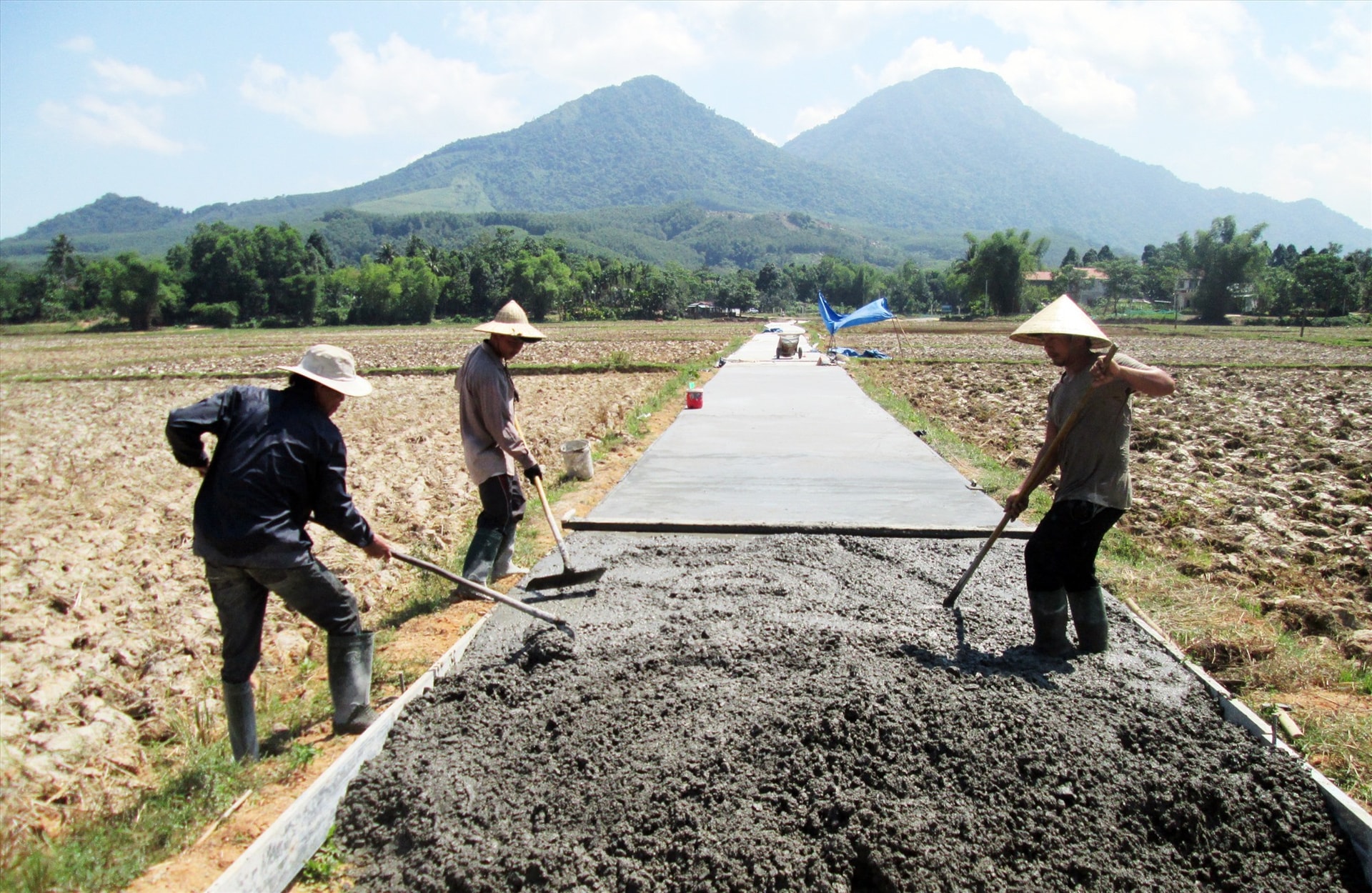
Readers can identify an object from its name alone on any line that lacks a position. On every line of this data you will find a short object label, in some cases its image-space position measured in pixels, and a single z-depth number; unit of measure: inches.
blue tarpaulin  855.7
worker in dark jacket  114.3
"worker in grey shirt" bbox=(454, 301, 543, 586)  181.2
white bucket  301.3
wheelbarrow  842.2
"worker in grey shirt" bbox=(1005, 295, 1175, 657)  129.4
